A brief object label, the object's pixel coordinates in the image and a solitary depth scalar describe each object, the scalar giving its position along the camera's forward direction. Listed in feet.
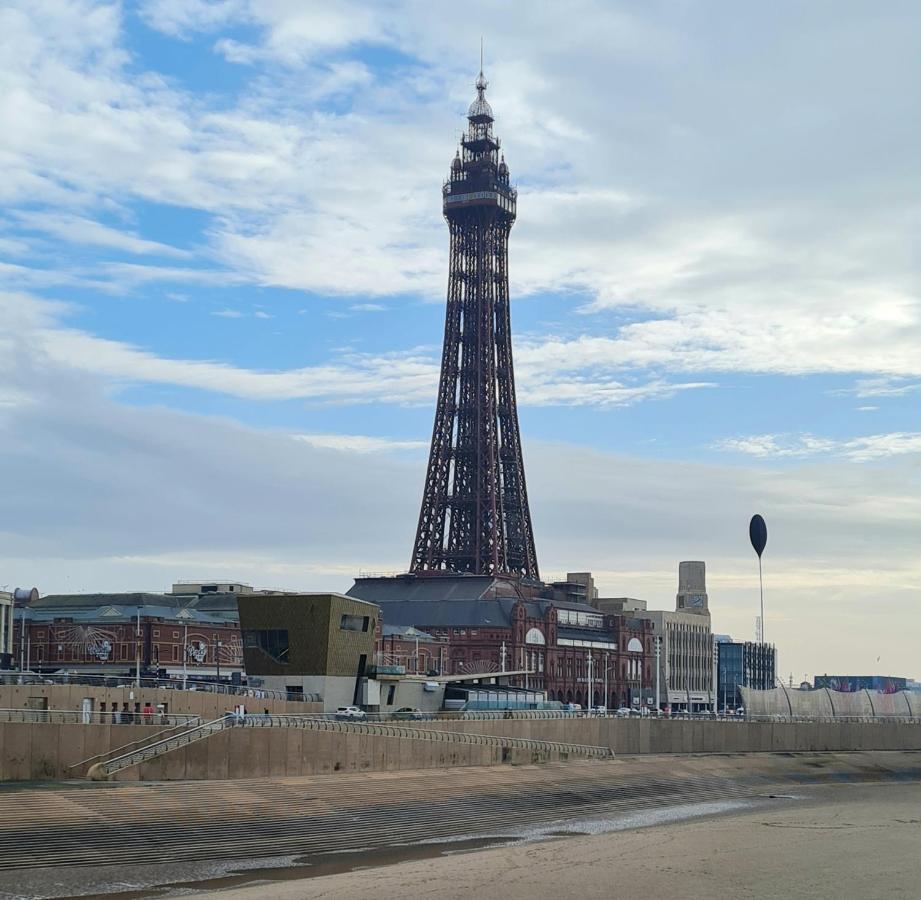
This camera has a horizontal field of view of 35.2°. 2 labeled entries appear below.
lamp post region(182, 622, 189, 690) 426.30
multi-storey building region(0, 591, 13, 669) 450.30
